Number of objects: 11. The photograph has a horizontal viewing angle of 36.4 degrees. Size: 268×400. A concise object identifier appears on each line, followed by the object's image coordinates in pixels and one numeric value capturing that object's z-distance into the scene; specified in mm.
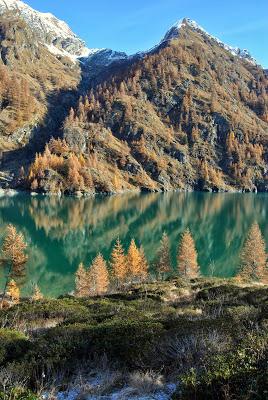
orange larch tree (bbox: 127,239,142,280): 78250
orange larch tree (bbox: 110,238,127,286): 76375
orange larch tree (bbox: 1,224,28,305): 51719
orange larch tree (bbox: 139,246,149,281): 79912
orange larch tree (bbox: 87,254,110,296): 68375
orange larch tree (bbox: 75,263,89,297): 66438
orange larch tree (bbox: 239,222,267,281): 81000
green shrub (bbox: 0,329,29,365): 14734
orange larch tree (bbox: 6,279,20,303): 56475
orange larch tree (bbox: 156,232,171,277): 80688
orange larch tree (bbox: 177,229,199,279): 80119
